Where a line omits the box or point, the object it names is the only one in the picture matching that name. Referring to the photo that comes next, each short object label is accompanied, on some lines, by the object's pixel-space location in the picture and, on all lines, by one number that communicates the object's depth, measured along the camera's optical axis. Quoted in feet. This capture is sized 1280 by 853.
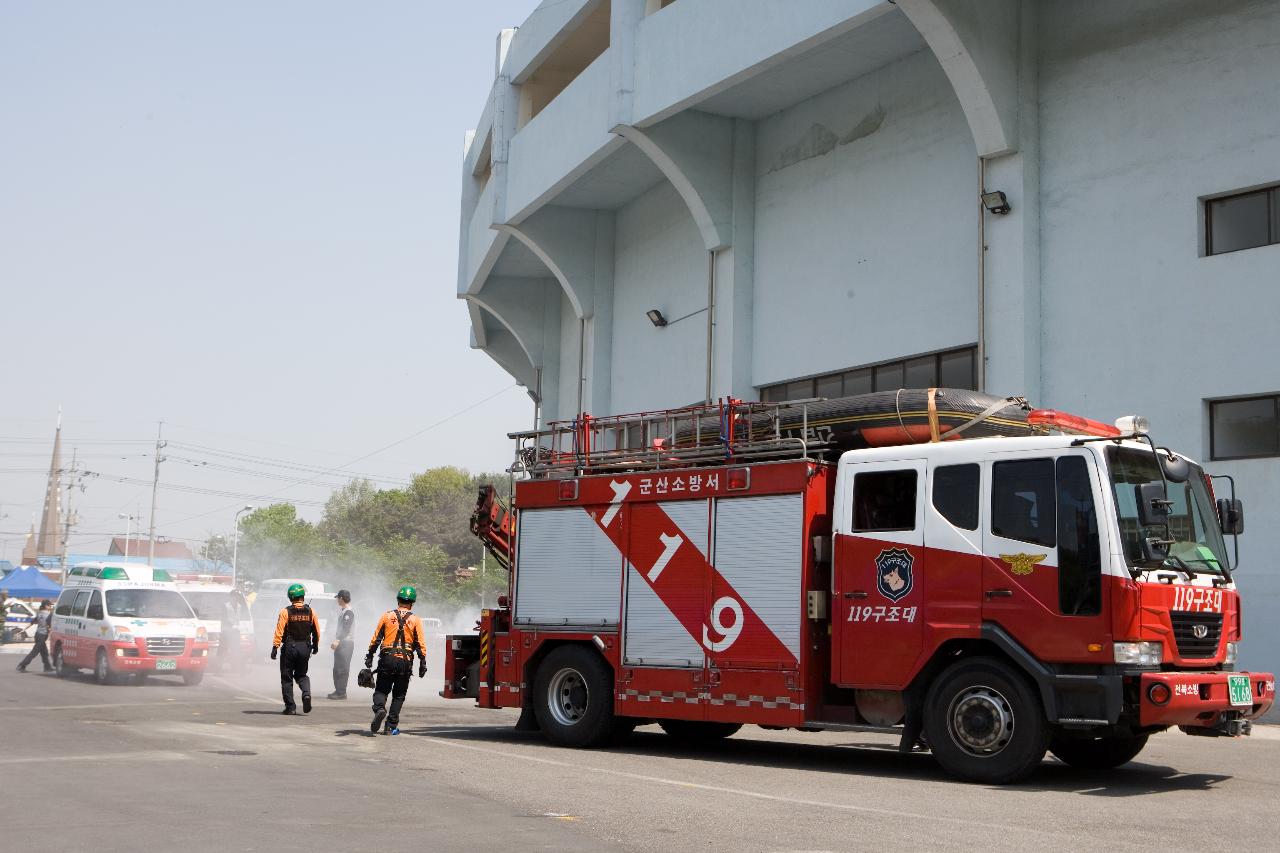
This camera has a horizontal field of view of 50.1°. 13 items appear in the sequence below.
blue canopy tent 161.99
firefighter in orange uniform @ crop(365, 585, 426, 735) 45.85
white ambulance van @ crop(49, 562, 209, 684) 75.41
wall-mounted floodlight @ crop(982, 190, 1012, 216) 63.10
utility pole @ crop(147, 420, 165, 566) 268.91
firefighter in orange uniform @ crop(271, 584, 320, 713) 55.21
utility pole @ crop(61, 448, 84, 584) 298.95
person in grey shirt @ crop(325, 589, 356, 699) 67.82
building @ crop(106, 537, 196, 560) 481.46
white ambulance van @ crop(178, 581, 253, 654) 87.61
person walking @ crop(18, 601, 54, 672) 88.58
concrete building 56.54
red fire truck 33.91
